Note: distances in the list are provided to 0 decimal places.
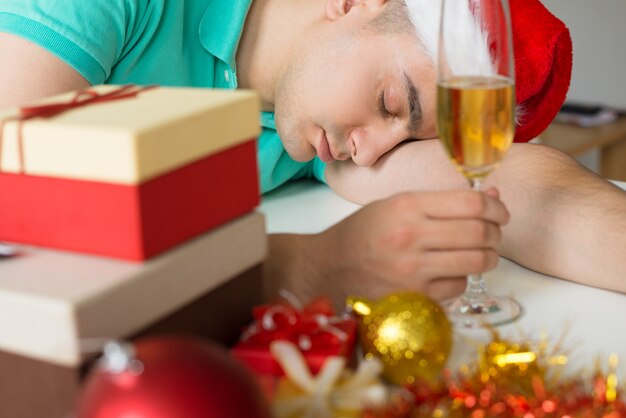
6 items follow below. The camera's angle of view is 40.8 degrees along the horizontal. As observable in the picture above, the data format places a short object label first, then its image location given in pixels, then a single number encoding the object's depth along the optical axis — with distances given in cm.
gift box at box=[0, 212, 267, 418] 54
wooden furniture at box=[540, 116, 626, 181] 301
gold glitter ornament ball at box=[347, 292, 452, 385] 68
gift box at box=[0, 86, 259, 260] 57
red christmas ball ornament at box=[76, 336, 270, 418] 46
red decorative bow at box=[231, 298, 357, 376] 63
